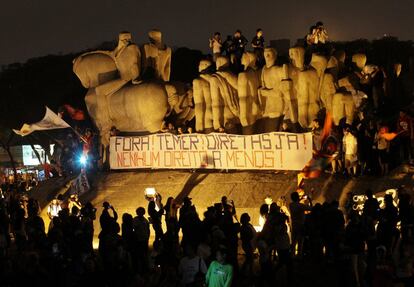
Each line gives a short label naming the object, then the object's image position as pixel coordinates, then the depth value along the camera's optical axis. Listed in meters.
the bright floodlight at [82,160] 29.72
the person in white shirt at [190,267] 12.59
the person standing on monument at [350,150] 22.61
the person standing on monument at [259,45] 27.65
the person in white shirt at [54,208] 24.31
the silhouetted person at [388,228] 15.52
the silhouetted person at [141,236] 16.48
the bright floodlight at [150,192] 23.34
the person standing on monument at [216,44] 29.27
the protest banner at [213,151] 24.22
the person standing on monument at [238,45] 28.41
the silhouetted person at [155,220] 19.00
